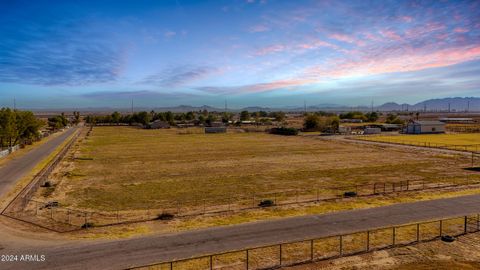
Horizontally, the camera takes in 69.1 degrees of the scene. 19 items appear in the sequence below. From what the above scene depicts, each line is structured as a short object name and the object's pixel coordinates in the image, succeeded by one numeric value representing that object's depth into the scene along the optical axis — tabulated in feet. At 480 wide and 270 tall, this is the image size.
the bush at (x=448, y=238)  69.31
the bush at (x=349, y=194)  104.22
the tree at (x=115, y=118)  620.90
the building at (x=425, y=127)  340.39
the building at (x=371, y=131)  351.25
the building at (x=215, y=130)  390.42
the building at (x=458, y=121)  533.87
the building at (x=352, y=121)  585.30
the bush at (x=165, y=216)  84.28
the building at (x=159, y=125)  477.36
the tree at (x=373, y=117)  587.27
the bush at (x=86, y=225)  78.38
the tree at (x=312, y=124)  407.64
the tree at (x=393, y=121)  468.67
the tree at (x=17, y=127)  217.15
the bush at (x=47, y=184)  121.80
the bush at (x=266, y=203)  94.61
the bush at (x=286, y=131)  349.61
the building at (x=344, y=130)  360.67
